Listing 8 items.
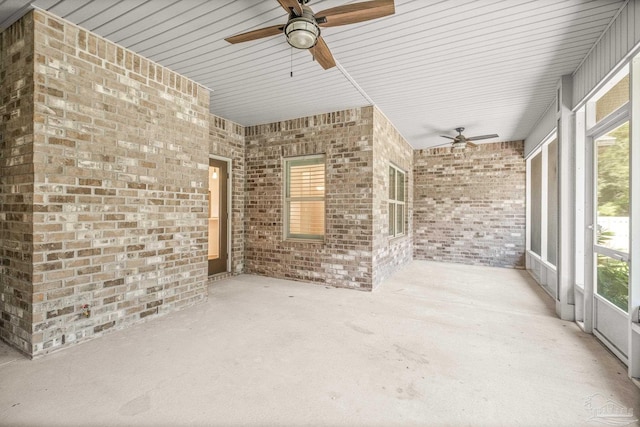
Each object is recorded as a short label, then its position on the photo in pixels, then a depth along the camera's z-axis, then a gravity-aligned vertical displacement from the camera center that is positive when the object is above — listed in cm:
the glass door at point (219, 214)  552 -3
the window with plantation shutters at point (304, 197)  529 +28
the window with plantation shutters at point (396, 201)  623 +26
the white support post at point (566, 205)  351 +10
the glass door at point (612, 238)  264 -24
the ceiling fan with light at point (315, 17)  201 +143
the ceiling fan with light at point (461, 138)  583 +153
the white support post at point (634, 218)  228 -3
